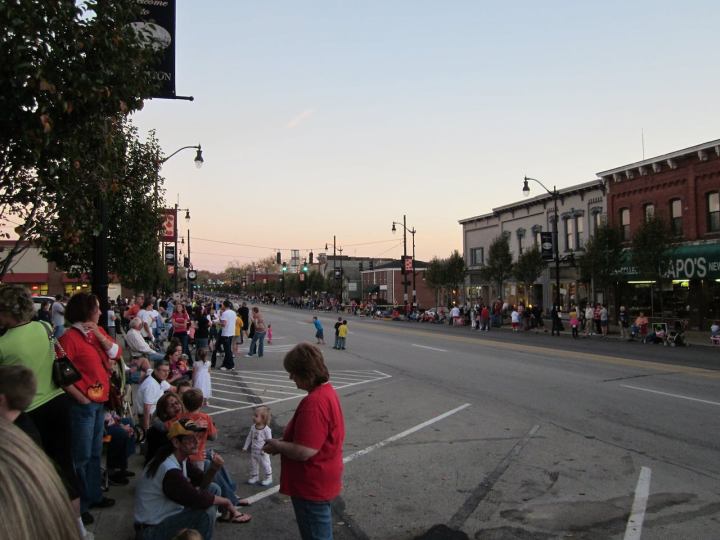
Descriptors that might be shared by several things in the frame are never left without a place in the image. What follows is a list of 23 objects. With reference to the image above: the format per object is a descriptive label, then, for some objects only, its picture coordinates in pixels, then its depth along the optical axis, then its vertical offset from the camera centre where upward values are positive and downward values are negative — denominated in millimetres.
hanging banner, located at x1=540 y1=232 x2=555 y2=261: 35781 +2562
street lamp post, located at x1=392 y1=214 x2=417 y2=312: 55894 +2641
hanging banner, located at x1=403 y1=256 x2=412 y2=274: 56375 +2394
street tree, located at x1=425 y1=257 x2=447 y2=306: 52844 +1281
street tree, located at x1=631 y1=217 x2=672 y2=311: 28031 +1807
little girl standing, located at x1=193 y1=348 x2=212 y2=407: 9430 -1321
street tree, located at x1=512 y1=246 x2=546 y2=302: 39375 +1449
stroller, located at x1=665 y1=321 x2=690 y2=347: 25672 -2278
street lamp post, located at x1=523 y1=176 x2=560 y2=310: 31867 +3082
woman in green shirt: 4203 -484
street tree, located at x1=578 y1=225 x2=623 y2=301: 31500 +1644
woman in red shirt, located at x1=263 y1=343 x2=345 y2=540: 3578 -994
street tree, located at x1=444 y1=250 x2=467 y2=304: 51688 +1538
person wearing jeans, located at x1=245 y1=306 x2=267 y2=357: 20875 -1523
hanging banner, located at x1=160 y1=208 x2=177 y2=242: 29444 +3181
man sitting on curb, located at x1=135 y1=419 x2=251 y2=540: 4301 -1520
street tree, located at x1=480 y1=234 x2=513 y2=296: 42750 +1800
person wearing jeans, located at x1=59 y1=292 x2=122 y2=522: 4891 -719
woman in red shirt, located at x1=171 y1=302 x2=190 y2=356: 16978 -981
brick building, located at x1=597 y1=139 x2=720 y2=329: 30234 +3545
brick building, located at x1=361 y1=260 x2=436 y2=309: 88062 +672
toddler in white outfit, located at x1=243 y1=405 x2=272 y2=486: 6652 -1793
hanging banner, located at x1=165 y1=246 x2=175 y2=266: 41000 +2656
